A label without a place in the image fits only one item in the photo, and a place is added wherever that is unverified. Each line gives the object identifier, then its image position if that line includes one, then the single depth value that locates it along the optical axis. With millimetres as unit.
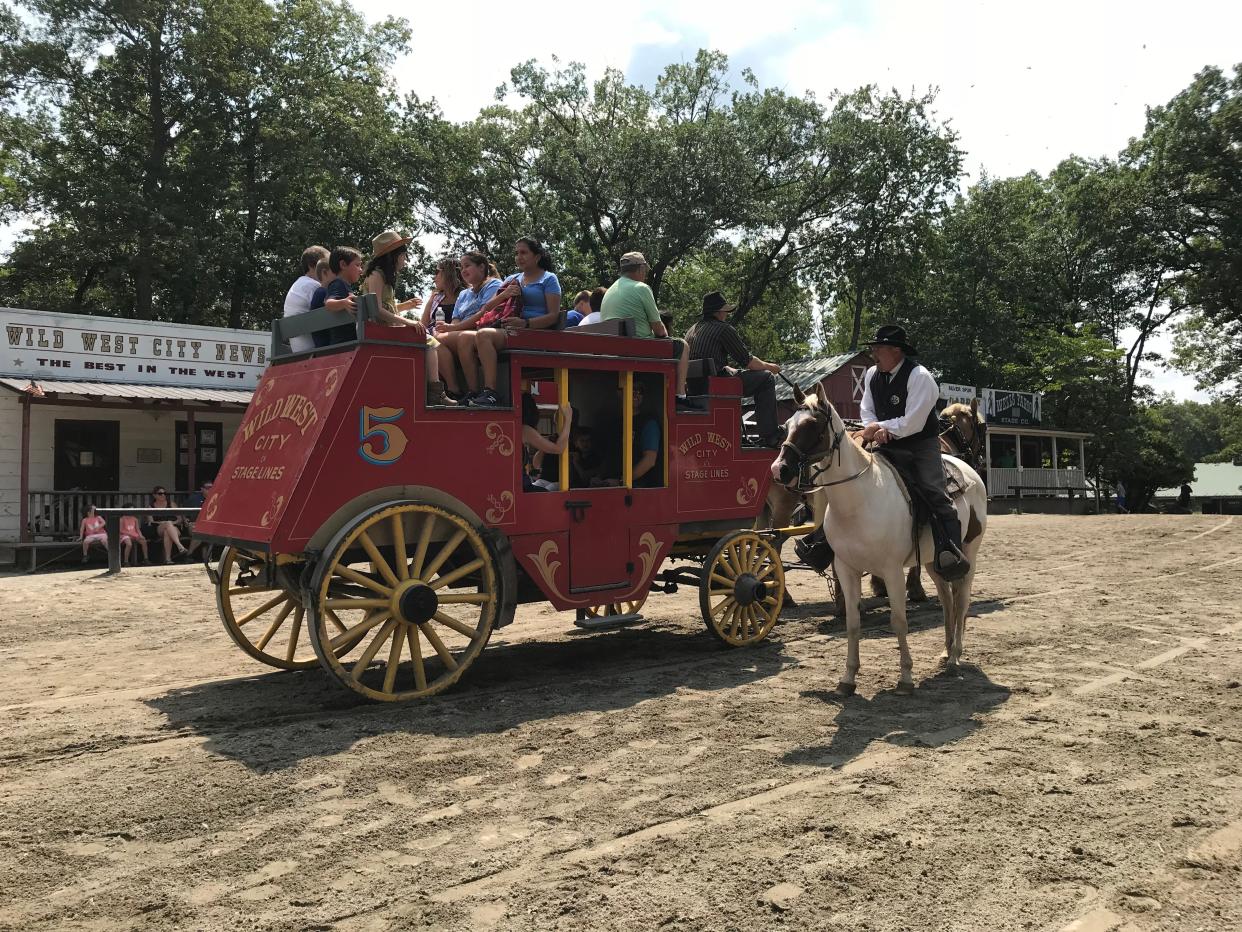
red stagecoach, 5531
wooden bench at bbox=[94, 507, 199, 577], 13445
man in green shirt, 7328
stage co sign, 34219
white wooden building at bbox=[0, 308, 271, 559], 16281
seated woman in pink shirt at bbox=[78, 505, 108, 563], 15398
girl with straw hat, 5918
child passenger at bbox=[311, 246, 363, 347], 5836
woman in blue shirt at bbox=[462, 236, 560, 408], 6609
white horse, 5852
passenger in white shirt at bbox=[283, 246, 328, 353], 6348
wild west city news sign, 16812
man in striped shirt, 8078
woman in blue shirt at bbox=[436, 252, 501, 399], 6312
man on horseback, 6340
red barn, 29562
